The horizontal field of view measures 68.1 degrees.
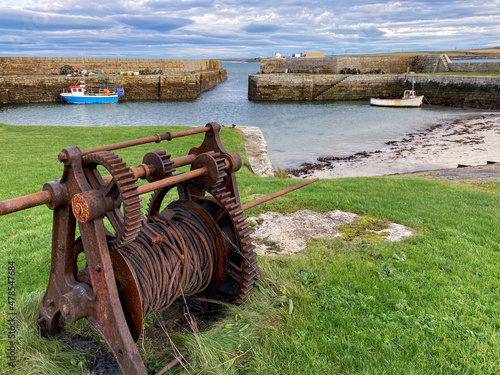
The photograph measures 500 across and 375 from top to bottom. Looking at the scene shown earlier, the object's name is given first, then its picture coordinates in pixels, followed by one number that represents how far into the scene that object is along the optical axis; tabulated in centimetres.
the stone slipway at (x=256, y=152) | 1273
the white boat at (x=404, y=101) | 3884
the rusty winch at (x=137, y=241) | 261
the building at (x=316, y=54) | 6512
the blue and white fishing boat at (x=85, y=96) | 4203
